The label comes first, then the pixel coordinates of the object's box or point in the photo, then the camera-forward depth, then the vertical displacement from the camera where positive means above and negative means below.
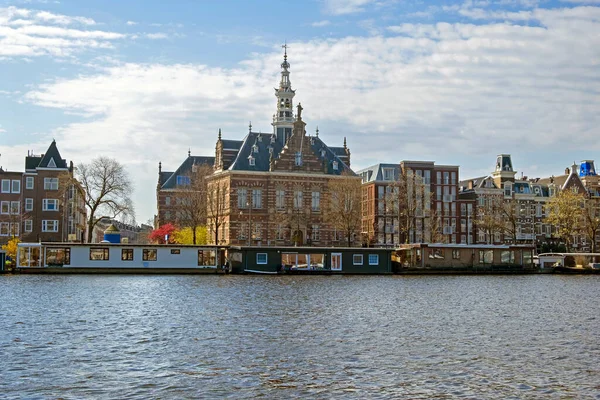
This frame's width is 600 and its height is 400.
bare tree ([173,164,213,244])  118.12 +8.92
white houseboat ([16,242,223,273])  93.00 +0.04
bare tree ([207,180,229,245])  119.88 +8.35
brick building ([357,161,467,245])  139.88 +9.52
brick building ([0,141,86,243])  122.44 +8.93
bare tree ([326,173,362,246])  117.56 +7.73
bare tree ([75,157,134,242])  108.62 +9.71
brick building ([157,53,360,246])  127.38 +10.81
